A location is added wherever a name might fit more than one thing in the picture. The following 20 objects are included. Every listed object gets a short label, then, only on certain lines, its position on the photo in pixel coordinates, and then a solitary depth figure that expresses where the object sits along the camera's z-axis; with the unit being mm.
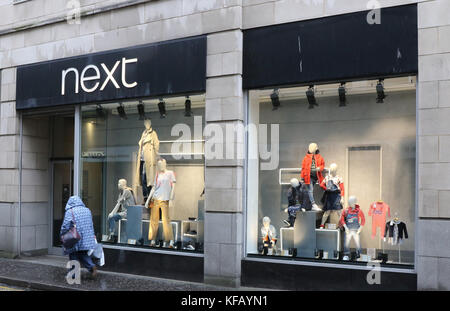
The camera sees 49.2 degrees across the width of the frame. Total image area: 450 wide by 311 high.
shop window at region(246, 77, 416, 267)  8414
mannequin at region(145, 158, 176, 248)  10266
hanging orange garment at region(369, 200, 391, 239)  8625
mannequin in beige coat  10602
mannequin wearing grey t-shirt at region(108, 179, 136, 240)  10875
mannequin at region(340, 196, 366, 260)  8750
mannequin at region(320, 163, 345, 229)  9067
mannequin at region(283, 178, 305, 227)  9289
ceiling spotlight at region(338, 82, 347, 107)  8695
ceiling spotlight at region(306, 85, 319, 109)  8916
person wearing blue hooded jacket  9094
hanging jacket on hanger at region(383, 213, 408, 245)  8297
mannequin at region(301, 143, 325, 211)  9297
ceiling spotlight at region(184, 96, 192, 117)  10000
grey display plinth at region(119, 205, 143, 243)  10539
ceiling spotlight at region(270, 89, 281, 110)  9153
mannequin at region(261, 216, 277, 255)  9197
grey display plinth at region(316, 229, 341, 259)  8711
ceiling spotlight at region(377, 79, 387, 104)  8395
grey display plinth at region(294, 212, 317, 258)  8836
